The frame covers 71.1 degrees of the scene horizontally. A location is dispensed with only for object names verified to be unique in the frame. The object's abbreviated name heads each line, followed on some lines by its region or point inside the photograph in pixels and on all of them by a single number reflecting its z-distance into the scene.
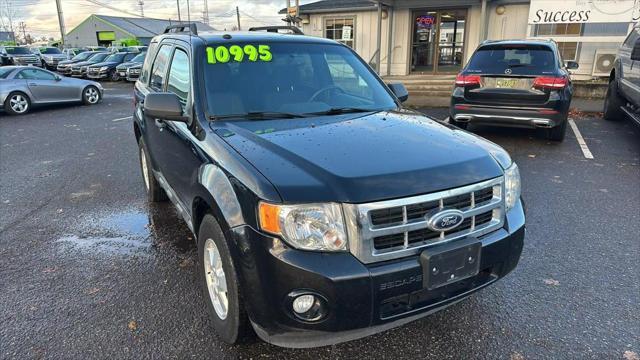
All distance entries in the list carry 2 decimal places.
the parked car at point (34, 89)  13.06
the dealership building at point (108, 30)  68.06
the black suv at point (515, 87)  6.86
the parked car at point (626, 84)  7.20
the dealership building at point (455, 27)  13.45
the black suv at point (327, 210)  2.08
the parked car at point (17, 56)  29.73
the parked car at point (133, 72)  21.31
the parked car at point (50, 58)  30.17
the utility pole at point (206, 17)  95.06
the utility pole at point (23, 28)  106.60
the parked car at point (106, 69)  23.30
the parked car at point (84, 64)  23.98
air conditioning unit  13.98
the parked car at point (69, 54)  31.49
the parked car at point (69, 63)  24.96
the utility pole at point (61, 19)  40.57
